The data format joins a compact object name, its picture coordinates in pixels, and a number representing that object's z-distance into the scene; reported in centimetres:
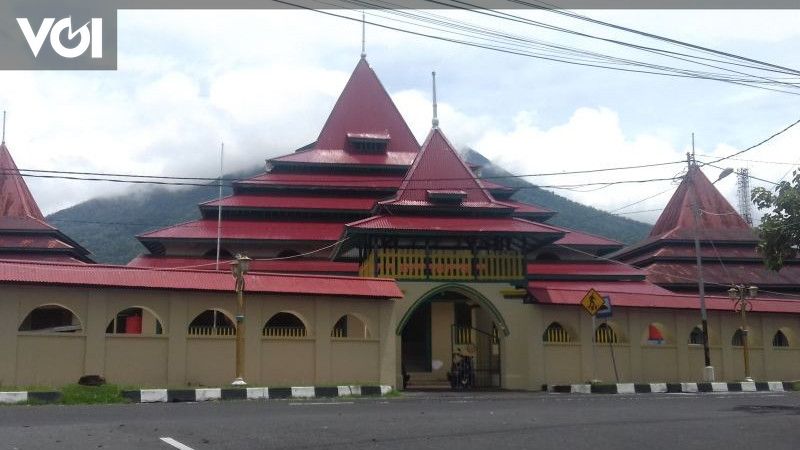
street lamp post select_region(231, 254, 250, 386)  1769
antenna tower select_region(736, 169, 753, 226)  6165
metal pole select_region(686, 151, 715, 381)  2325
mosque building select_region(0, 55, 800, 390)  1791
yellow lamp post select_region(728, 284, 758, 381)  2405
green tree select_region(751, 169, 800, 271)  1625
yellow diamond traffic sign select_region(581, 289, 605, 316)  1994
